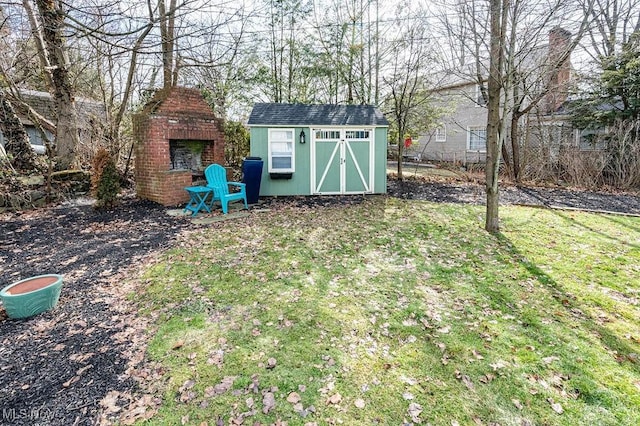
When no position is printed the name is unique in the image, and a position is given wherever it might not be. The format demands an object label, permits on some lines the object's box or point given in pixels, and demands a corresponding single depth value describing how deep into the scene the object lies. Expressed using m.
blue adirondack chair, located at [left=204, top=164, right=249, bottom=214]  7.28
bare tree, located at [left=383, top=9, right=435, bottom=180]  12.09
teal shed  9.56
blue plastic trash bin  8.31
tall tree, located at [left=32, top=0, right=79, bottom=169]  7.80
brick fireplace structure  7.60
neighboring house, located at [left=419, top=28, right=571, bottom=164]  14.02
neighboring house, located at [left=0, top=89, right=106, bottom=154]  9.33
